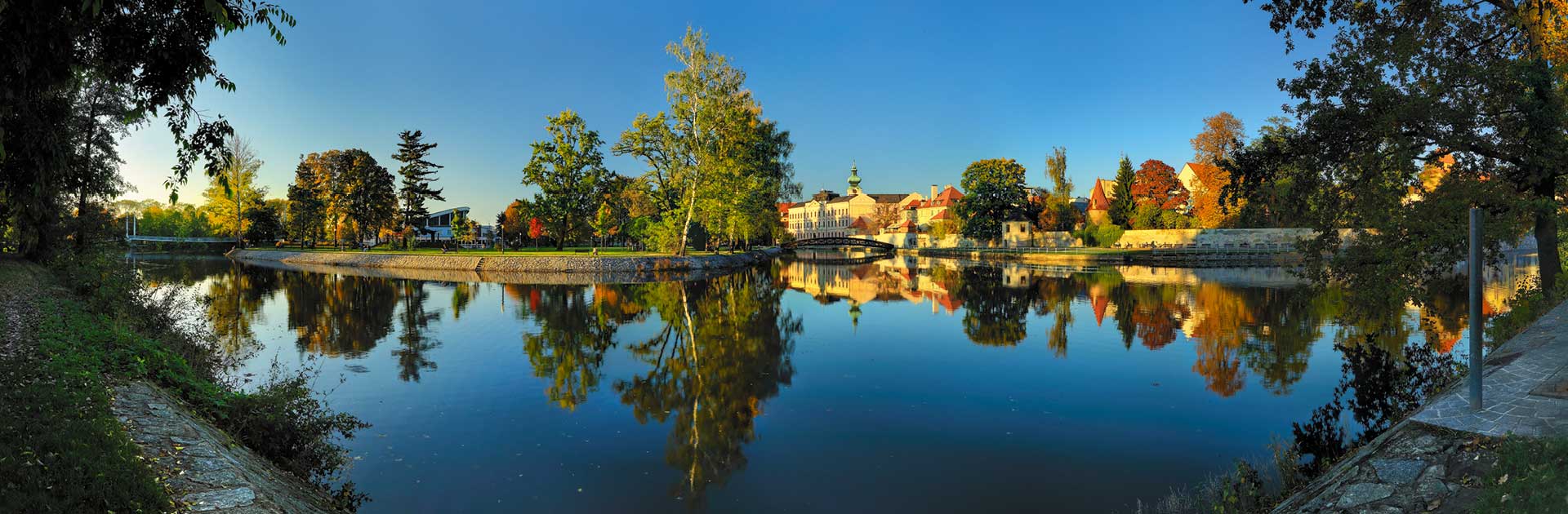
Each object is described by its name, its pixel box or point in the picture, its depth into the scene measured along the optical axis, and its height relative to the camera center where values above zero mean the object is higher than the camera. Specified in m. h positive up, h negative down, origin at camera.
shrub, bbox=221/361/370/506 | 6.82 -1.93
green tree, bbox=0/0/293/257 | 4.57 +1.58
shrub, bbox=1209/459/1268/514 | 5.95 -2.54
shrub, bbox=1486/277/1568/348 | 10.12 -1.34
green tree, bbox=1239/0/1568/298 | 10.30 +1.91
